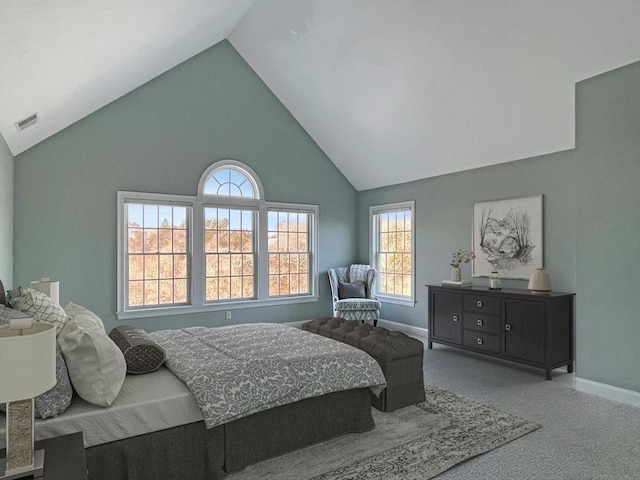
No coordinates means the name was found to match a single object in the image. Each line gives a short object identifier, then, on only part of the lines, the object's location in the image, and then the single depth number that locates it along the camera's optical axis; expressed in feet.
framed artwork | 16.20
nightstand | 4.72
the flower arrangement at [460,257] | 17.80
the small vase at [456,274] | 17.88
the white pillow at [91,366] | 6.85
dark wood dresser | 13.94
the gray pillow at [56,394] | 6.31
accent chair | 21.22
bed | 6.87
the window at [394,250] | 21.97
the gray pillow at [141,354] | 8.27
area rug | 8.09
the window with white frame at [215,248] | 18.13
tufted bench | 10.96
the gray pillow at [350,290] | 22.06
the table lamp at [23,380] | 4.25
